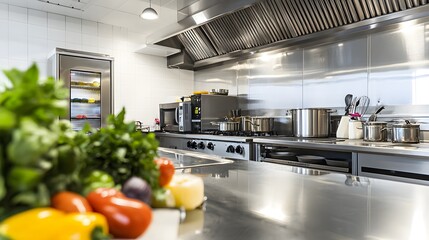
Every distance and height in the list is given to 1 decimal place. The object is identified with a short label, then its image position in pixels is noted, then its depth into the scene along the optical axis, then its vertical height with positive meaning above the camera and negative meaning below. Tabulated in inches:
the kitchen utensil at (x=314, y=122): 120.1 -1.2
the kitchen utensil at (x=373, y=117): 109.4 +0.7
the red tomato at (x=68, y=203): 14.6 -4.0
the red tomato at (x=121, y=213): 16.7 -5.1
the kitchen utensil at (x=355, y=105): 117.3 +5.4
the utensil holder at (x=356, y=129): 110.1 -3.6
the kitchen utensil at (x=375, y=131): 100.0 -3.9
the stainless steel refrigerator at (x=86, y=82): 154.2 +19.5
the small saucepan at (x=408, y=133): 91.3 -4.1
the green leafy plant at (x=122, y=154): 21.7 -2.5
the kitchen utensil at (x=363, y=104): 118.3 +5.7
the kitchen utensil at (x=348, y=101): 120.9 +7.0
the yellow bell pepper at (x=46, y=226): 12.9 -4.6
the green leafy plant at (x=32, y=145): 12.5 -1.1
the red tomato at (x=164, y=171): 24.7 -4.2
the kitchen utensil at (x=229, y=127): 143.9 -3.8
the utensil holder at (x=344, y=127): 116.1 -3.0
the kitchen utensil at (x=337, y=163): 88.0 -12.7
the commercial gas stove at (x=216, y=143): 117.3 -10.7
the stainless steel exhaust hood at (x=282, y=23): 106.9 +40.9
